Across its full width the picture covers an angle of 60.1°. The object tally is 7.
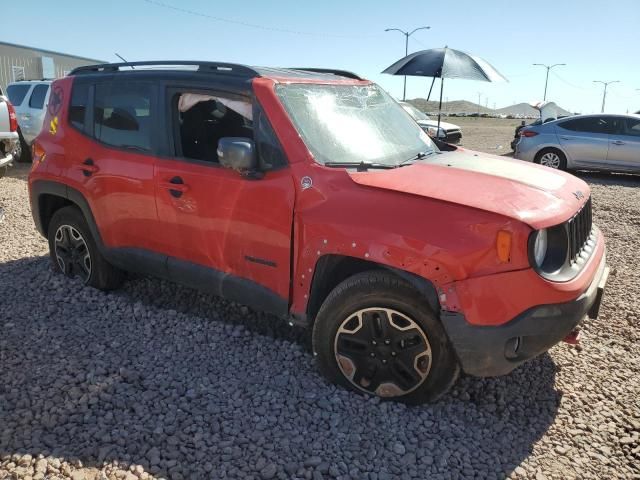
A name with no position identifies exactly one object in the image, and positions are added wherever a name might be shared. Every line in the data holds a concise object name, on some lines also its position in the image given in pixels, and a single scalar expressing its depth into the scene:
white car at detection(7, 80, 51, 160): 12.10
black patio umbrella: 9.19
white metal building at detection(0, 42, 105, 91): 31.03
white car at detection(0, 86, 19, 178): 7.87
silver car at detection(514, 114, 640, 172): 11.85
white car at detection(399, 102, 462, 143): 15.51
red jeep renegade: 2.73
